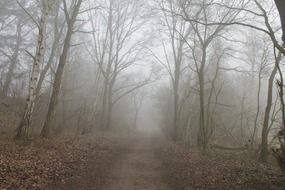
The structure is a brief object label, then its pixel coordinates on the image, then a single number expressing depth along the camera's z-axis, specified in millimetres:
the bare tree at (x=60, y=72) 13688
